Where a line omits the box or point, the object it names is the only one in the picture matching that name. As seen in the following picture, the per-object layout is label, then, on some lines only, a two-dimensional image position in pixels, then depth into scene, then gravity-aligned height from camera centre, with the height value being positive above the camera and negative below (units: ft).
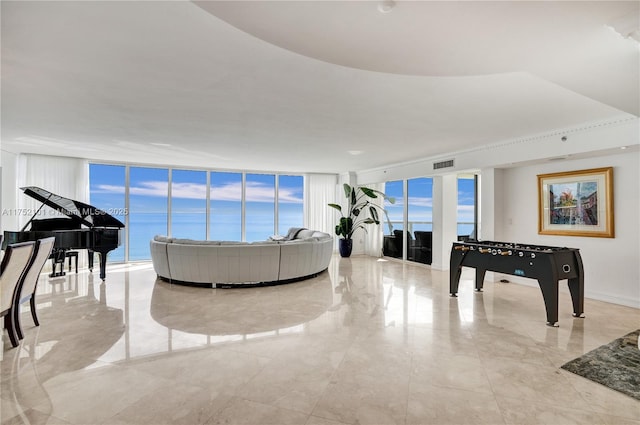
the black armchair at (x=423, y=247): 26.08 -2.49
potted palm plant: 29.98 +0.17
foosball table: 12.04 -1.93
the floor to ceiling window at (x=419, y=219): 26.35 -0.16
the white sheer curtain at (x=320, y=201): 32.78 +1.62
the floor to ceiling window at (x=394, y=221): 28.68 -0.38
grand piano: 16.53 -0.86
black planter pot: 30.12 -2.86
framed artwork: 15.43 +0.79
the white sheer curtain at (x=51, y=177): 22.41 +2.71
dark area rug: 7.95 -4.07
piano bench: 21.17 -2.61
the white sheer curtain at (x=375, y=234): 30.25 -1.66
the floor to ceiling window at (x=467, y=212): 26.32 +0.45
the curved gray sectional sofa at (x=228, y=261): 17.38 -2.52
